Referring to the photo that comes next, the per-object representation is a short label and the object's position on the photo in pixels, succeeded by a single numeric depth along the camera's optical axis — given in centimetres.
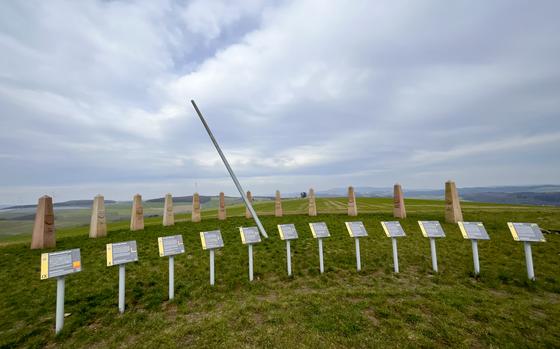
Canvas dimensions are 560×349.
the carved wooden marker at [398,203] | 1741
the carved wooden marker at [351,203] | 1994
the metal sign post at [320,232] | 768
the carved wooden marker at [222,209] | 2039
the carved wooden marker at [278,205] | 2143
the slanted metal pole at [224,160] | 1408
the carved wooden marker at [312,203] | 2070
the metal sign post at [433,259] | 748
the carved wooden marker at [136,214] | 1605
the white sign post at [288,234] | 754
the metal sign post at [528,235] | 658
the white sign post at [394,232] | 760
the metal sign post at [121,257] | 544
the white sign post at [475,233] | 698
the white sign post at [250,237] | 714
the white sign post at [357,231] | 776
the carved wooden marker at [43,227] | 1159
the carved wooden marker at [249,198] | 2102
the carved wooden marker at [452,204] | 1457
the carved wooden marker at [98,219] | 1410
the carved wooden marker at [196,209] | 1936
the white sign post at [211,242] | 671
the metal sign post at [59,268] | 463
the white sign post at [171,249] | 604
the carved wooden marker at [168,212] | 1741
